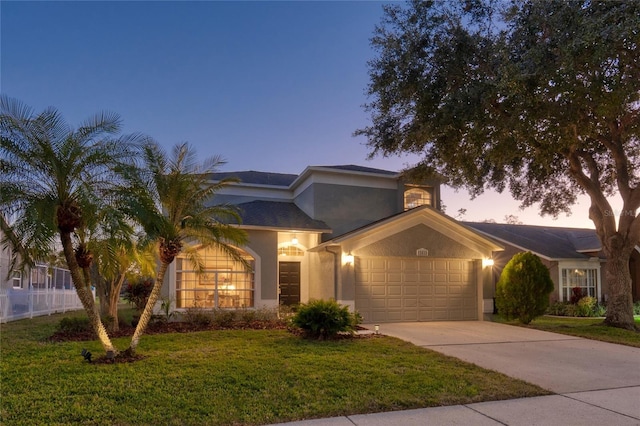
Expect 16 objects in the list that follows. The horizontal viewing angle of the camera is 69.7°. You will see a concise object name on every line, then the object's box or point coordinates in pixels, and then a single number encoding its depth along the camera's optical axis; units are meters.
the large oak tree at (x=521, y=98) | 10.56
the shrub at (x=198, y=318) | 13.51
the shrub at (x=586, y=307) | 19.64
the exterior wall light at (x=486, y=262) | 16.56
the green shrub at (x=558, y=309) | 20.41
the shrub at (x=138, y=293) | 15.36
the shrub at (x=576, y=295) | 20.61
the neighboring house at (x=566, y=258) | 21.41
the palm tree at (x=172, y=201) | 8.82
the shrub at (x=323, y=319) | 10.96
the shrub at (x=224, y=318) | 13.48
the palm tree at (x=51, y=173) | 7.63
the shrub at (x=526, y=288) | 14.83
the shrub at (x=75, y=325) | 12.12
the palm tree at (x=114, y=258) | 7.98
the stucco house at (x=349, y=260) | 15.08
